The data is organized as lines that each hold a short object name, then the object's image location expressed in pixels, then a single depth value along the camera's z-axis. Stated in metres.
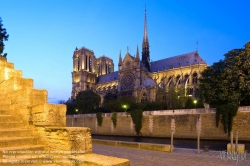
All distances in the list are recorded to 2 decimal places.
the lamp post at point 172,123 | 30.07
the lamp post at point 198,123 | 27.73
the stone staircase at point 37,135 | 4.34
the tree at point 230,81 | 24.62
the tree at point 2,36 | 22.62
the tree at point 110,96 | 67.81
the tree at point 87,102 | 51.67
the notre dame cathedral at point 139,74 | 61.34
